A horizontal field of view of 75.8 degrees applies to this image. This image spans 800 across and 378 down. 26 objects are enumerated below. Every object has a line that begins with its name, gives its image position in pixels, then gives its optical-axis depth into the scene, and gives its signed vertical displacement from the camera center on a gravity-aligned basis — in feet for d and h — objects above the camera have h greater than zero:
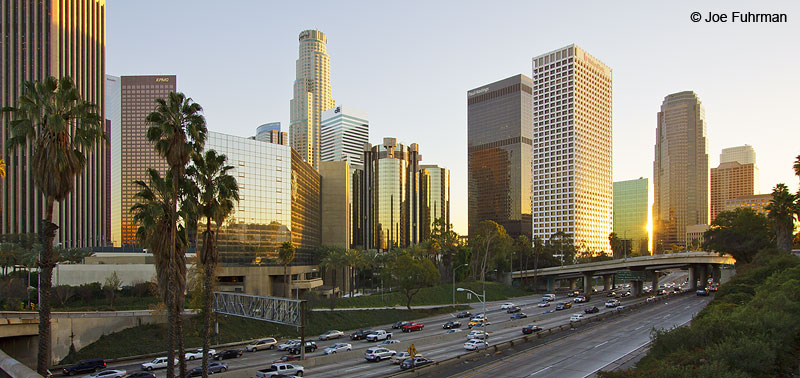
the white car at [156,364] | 143.54 -45.12
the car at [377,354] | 153.12 -45.27
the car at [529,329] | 199.30 -49.41
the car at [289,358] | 149.62 -45.92
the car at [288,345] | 174.53 -48.76
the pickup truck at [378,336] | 196.13 -50.97
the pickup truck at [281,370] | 130.00 -42.76
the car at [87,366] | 137.90 -44.10
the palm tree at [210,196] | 111.55 +1.72
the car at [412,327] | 223.49 -54.34
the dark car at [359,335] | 200.77 -51.58
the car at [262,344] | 177.88 -49.77
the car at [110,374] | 128.06 -42.65
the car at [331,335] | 205.26 -52.93
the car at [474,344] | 163.75 -45.55
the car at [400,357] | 149.41 -45.04
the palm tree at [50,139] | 78.74 +10.47
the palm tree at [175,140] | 96.68 +12.46
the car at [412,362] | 135.50 -42.59
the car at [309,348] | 170.71 -48.68
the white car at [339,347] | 170.43 -48.09
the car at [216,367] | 140.47 -44.95
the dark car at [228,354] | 161.07 -47.52
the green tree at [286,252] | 298.76 -28.64
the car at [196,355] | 157.59 -46.72
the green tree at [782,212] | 260.21 -5.28
